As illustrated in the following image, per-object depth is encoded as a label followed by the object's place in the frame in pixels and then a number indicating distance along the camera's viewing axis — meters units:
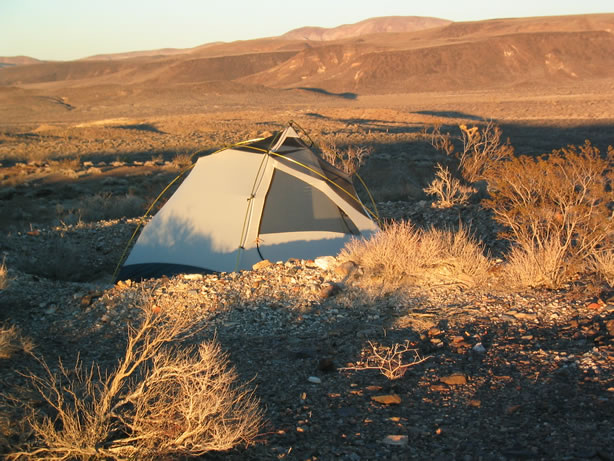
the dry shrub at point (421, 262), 6.02
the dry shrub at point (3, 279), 6.25
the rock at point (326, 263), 6.55
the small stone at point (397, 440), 3.24
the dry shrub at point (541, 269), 5.68
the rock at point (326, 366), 4.27
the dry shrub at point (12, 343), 4.61
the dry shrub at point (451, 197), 10.34
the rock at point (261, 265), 6.87
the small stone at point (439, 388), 3.85
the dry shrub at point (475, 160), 14.76
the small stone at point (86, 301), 6.11
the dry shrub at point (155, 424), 2.93
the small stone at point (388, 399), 3.71
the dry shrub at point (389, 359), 4.09
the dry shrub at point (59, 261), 7.93
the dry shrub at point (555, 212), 5.73
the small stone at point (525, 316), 4.98
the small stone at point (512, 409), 3.47
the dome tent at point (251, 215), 7.82
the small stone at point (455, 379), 3.91
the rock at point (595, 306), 5.06
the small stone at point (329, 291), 5.90
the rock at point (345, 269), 6.30
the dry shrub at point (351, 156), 14.92
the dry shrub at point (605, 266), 5.77
